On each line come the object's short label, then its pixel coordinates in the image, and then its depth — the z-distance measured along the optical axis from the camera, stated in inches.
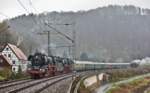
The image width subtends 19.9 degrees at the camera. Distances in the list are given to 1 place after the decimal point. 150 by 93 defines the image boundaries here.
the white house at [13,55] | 4332.7
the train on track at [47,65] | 2510.5
